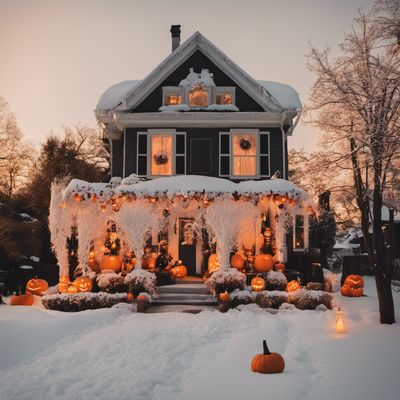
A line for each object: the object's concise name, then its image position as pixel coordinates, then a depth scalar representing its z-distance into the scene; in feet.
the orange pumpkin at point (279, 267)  52.21
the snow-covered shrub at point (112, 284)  45.01
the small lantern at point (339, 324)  30.58
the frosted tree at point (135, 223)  48.85
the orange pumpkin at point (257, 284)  46.47
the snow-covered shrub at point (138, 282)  44.70
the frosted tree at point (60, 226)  52.34
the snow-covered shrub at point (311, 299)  41.42
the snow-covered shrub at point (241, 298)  43.19
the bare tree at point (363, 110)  31.19
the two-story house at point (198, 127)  61.52
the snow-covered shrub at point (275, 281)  46.39
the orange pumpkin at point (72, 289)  45.29
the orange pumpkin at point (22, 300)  42.14
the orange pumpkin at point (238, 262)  53.52
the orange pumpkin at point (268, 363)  21.15
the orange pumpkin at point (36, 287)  48.73
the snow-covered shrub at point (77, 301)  41.96
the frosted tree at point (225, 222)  47.75
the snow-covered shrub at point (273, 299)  42.70
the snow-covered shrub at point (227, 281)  44.25
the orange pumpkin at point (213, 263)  52.85
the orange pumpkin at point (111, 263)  54.03
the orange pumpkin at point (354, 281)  47.55
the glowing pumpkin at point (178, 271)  55.67
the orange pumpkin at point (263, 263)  52.49
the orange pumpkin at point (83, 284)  46.06
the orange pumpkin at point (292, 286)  46.98
